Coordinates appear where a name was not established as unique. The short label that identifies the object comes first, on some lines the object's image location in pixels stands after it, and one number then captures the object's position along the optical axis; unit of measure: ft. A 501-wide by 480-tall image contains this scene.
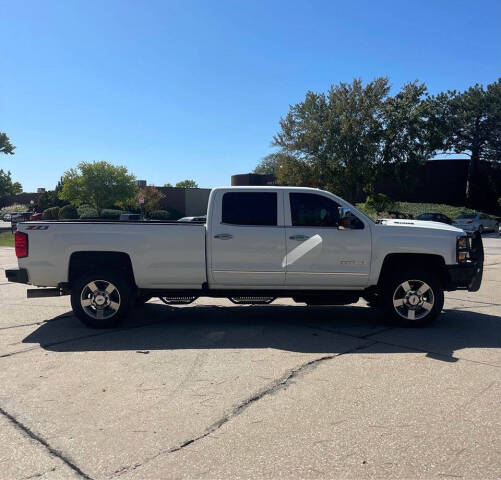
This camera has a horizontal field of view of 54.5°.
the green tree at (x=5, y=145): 191.11
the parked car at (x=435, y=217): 102.83
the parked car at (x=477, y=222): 103.81
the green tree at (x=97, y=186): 149.59
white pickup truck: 22.03
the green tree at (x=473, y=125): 139.74
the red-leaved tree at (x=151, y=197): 156.68
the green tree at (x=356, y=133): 123.54
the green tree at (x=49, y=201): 161.99
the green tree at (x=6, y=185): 193.16
